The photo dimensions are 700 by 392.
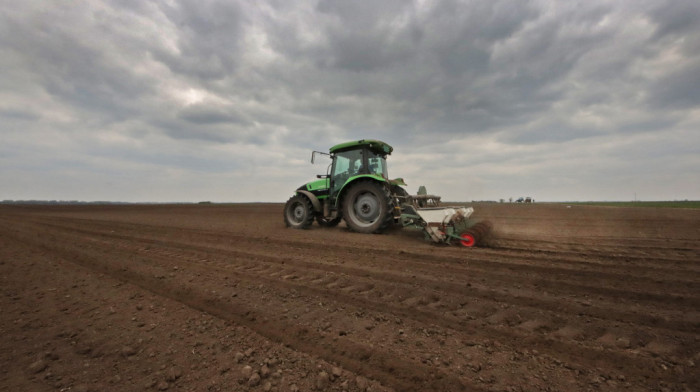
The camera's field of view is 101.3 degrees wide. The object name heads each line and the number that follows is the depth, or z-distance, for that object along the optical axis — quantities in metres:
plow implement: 5.71
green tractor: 7.13
